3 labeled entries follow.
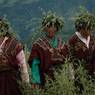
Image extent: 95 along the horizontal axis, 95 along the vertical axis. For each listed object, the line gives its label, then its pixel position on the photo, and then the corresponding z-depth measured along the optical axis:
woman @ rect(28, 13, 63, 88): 10.47
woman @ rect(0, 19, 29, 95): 9.57
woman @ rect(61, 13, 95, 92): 10.77
